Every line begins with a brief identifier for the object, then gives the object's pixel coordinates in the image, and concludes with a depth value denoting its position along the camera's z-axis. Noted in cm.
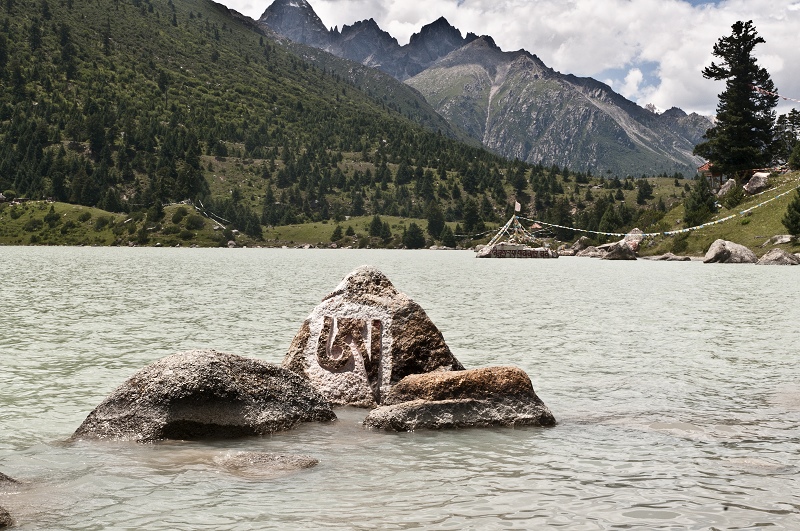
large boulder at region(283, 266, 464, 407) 1800
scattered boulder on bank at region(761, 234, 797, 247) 11118
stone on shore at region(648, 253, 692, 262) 12739
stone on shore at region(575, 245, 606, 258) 16660
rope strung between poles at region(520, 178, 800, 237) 11956
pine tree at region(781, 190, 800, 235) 10467
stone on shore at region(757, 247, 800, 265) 10200
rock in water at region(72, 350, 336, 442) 1389
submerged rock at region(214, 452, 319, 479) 1154
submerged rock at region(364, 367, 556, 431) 1509
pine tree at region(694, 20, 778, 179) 14112
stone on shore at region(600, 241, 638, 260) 14575
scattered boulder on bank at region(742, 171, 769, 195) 12950
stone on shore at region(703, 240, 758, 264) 11125
